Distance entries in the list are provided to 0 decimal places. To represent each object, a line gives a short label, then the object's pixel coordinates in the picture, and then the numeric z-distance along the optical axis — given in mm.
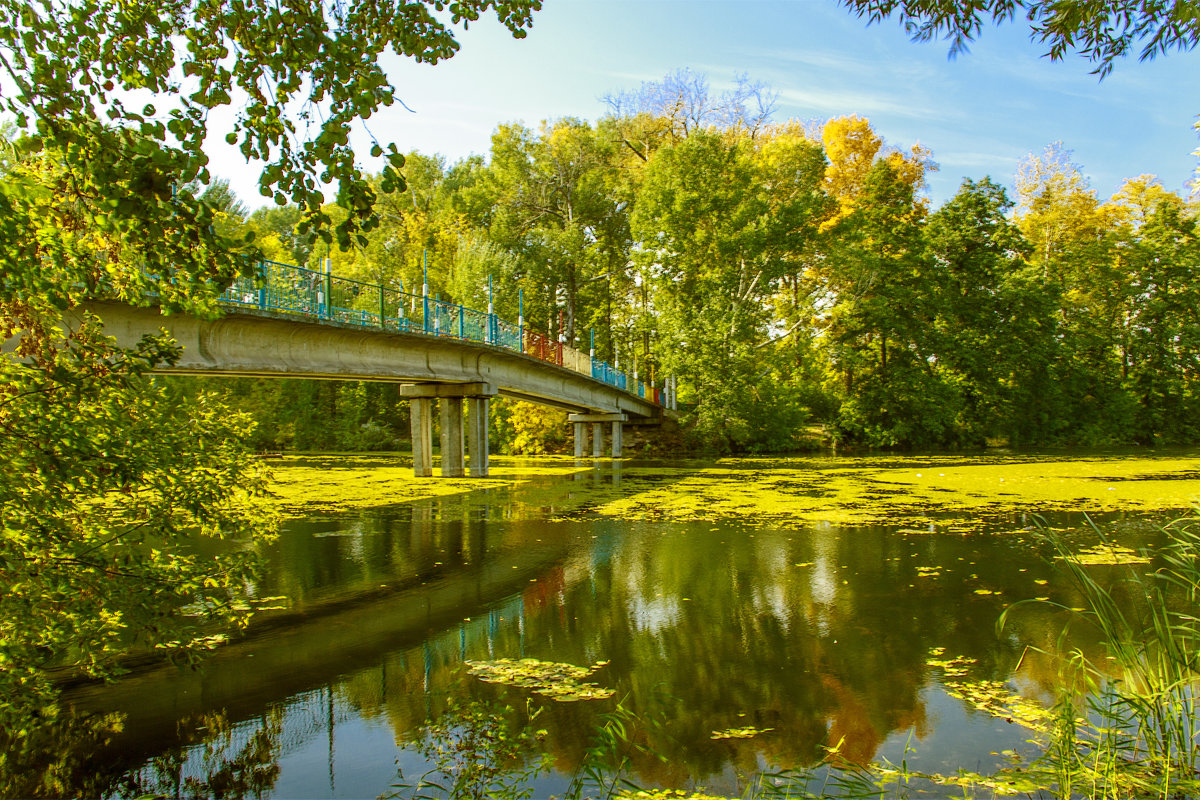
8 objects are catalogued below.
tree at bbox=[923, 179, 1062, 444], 35562
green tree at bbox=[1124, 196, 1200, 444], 36719
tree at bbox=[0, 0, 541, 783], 3020
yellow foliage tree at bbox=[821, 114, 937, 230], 38469
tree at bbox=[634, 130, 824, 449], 31109
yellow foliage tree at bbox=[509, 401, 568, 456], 35438
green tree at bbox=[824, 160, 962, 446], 33438
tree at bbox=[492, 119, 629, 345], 40312
